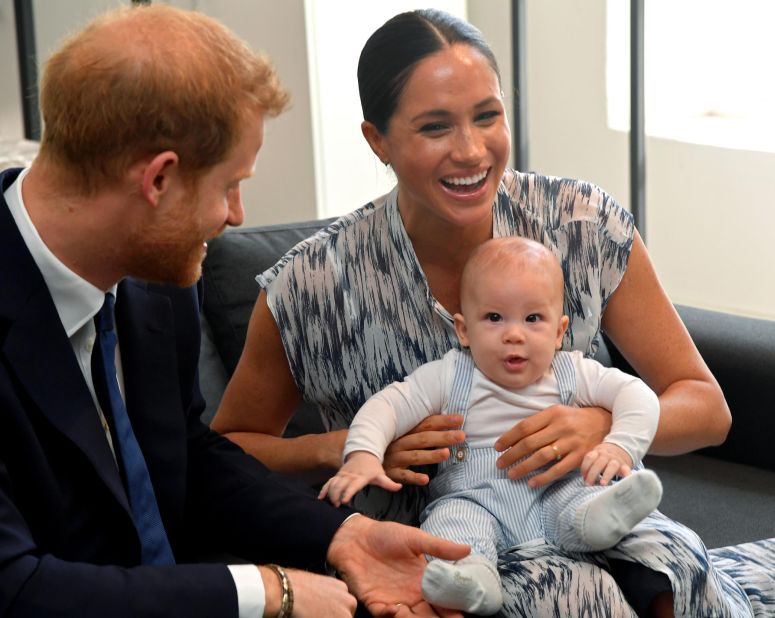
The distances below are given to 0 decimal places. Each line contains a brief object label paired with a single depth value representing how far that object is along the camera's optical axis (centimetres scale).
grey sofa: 282
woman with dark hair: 212
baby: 193
